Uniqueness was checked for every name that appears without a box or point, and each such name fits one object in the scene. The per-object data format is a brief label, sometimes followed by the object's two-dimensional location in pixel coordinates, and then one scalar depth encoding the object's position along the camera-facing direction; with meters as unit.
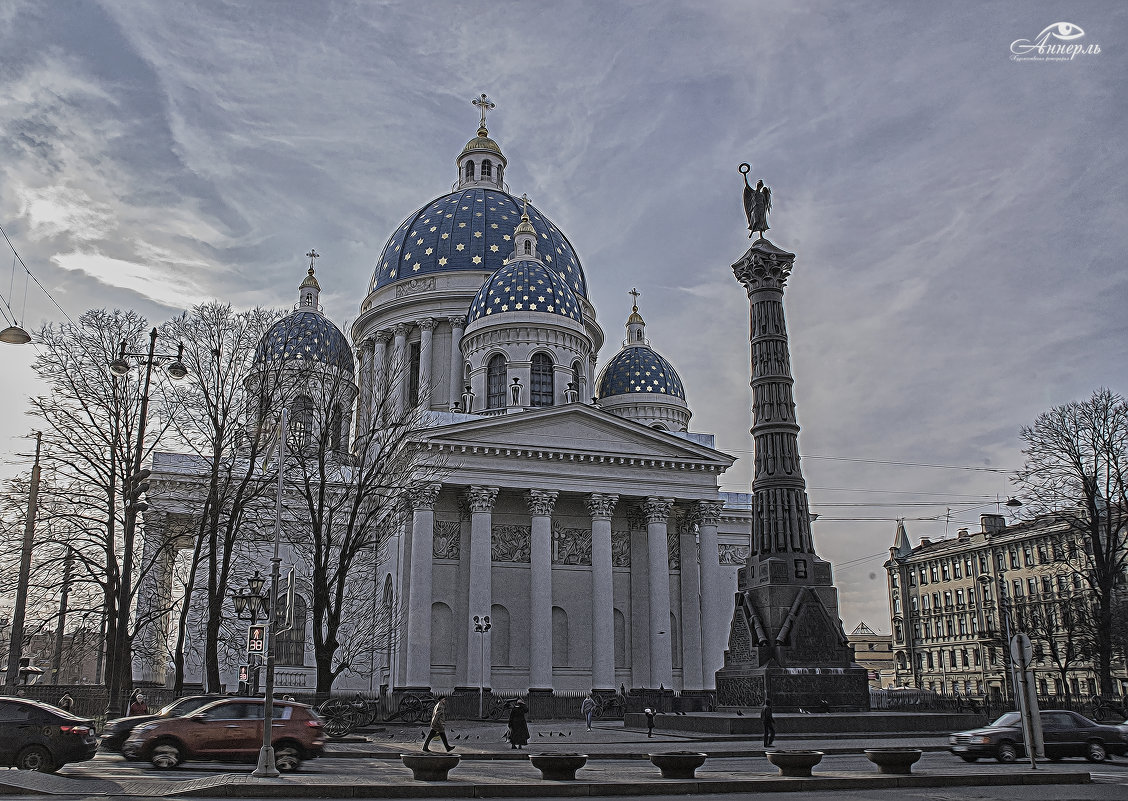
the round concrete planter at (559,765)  15.62
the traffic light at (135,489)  27.16
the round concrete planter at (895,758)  15.95
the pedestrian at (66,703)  28.67
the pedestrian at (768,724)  22.19
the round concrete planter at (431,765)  15.84
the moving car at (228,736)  18.72
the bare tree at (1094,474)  37.22
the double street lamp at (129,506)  26.22
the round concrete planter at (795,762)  15.63
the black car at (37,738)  16.98
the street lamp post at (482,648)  40.08
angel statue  30.06
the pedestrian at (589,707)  32.62
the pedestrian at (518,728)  24.44
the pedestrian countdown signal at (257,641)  19.27
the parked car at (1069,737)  20.61
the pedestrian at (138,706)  25.75
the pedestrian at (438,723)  20.78
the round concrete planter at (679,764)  15.72
